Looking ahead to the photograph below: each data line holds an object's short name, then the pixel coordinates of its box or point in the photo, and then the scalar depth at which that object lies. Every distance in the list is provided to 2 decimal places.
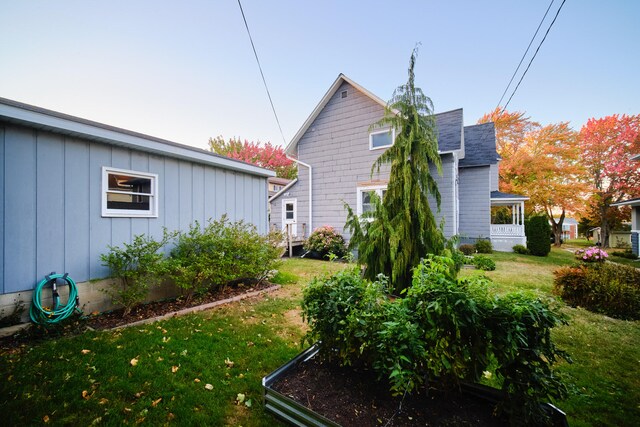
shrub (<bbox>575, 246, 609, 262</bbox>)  6.39
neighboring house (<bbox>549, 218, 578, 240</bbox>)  31.27
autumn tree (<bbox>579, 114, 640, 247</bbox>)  15.70
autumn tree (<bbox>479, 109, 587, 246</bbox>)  16.30
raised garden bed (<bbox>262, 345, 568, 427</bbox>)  1.90
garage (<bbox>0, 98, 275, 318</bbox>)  3.65
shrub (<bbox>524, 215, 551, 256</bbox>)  12.48
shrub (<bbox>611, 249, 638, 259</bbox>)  12.67
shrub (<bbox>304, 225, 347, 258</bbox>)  10.37
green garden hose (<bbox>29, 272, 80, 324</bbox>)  3.69
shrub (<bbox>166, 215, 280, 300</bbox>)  4.91
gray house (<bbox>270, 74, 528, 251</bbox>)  10.28
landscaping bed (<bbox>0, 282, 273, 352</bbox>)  3.42
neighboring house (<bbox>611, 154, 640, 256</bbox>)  12.68
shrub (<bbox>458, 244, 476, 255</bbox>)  11.89
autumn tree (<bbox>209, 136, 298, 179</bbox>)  27.77
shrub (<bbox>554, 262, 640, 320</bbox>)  4.73
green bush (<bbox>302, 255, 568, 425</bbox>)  1.69
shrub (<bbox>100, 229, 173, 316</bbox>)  4.31
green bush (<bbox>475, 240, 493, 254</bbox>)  12.41
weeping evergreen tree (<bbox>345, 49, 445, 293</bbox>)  4.67
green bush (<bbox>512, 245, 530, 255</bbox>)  13.16
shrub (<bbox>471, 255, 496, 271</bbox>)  8.66
